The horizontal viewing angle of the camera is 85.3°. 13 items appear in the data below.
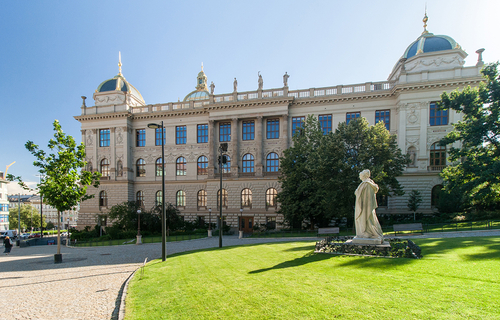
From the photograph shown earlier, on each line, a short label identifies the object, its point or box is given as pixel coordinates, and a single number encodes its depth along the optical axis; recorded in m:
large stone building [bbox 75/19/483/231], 35.09
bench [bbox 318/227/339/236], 25.66
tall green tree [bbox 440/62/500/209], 22.12
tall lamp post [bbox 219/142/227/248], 23.38
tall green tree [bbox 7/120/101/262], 19.34
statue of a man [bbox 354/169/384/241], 12.20
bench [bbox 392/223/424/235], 23.88
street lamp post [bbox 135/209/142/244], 28.51
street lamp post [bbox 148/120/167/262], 15.79
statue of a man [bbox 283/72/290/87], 40.19
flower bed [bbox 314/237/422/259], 10.85
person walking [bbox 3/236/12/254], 23.88
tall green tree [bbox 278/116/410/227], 24.75
